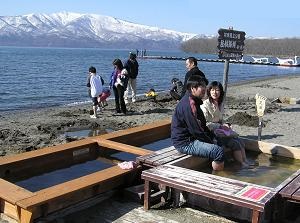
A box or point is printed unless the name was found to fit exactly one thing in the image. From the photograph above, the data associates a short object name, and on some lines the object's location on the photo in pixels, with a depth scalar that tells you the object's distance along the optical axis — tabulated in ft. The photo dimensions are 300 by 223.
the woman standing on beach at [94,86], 41.22
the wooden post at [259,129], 29.53
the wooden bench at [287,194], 15.99
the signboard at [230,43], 31.17
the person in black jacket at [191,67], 29.43
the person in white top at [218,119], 22.94
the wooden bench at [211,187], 14.88
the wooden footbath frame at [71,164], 15.43
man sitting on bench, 19.79
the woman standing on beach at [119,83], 43.42
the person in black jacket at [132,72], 49.10
